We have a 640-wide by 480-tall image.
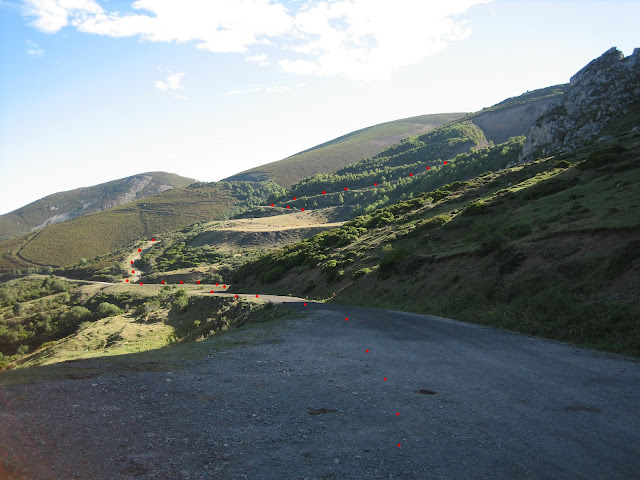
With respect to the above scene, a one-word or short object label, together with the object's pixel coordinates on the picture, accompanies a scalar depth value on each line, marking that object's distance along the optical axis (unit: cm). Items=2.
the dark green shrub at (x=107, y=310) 5514
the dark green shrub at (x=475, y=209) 3541
